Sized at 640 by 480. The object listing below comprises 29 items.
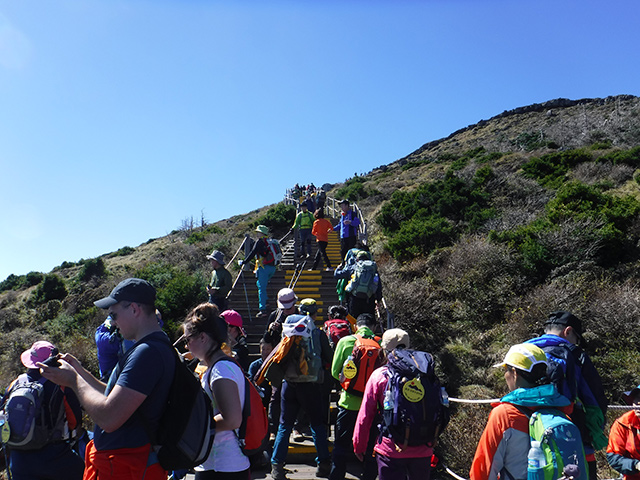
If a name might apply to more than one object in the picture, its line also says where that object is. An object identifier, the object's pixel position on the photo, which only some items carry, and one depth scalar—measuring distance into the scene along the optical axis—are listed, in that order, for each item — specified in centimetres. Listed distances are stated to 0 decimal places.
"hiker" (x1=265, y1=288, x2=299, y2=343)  498
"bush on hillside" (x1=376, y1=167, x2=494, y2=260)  1323
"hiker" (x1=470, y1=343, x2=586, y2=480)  238
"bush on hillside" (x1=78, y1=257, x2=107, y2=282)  2331
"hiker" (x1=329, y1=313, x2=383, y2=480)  420
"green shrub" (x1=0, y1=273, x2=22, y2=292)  2666
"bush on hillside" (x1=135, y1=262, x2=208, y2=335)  1143
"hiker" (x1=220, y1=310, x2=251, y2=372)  429
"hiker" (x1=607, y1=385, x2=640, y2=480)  328
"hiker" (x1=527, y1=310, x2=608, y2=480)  298
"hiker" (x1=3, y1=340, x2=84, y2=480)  329
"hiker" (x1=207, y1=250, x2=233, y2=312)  779
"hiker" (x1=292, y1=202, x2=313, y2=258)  1263
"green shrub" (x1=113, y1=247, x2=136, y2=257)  3209
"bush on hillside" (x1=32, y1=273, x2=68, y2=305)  2100
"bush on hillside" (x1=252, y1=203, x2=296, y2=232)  2525
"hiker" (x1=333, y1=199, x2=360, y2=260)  1112
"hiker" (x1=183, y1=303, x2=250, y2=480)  244
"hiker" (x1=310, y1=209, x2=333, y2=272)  1120
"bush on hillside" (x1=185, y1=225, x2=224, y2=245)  2522
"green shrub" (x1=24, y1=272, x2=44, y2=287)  2619
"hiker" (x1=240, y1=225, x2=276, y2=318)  880
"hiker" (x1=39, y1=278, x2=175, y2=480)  204
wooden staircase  930
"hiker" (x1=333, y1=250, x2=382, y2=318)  701
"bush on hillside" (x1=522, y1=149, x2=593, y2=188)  1720
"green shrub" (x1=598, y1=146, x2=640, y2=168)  1608
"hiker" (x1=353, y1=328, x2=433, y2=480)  312
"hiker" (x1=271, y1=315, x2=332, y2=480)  430
